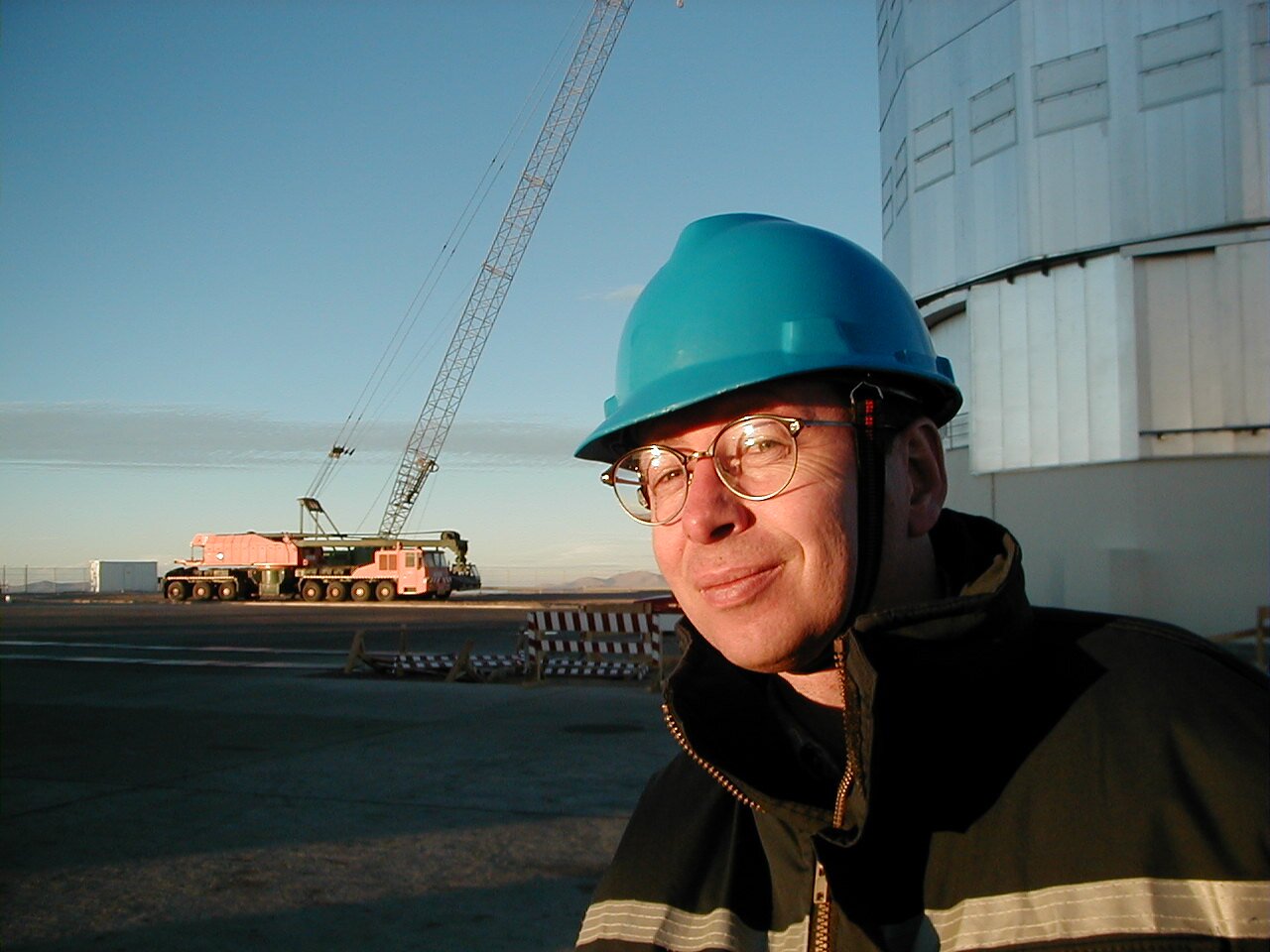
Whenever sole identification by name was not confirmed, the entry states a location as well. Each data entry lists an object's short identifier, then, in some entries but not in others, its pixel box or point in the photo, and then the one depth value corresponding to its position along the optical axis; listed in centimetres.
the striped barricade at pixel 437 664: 1470
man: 128
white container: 7694
